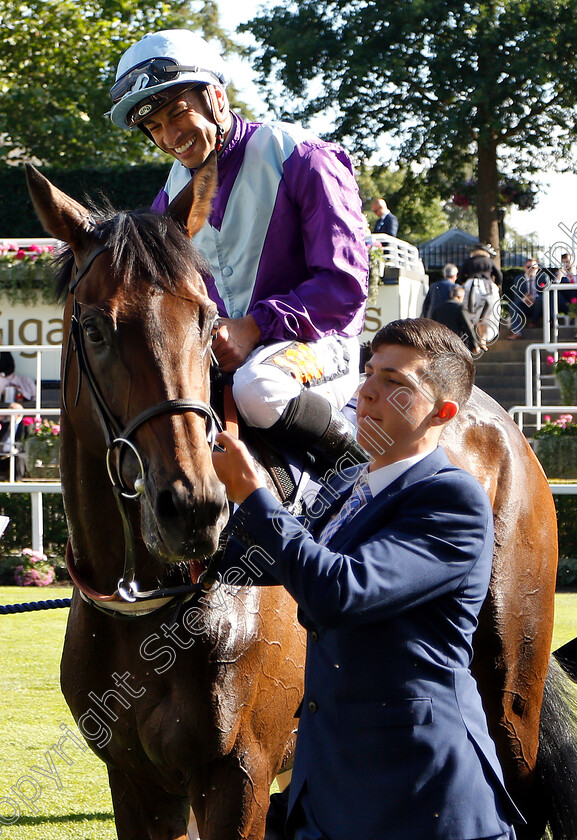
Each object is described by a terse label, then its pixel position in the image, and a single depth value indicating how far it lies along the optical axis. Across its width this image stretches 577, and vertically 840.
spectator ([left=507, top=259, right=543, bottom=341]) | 15.03
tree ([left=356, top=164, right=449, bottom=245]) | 28.50
